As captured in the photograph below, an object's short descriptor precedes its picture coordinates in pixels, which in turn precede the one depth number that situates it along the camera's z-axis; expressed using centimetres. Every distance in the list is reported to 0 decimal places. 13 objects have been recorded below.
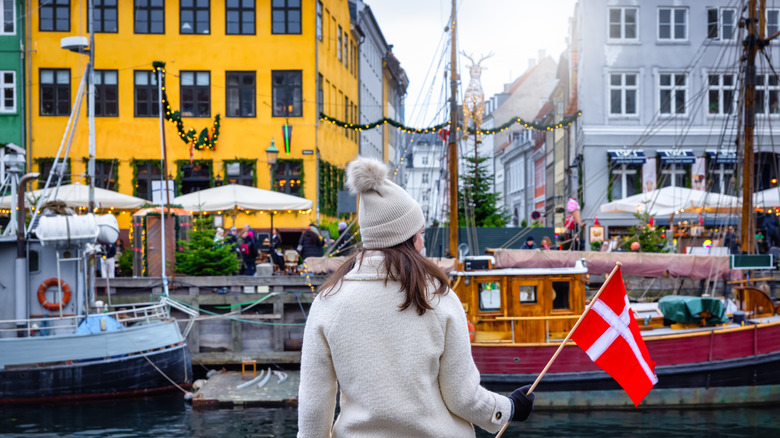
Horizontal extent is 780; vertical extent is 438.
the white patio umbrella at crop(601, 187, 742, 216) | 2752
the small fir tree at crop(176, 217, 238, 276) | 2284
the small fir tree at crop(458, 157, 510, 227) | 3594
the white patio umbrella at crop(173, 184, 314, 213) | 2614
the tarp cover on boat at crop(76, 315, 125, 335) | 1872
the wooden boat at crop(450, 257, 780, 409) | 1700
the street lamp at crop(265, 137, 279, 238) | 3366
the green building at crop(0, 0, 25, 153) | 3481
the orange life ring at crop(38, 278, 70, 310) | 1931
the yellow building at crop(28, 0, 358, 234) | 3481
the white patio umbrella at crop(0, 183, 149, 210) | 2667
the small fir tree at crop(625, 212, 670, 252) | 2470
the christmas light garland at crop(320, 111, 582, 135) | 3099
